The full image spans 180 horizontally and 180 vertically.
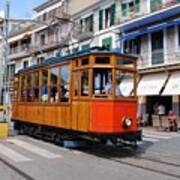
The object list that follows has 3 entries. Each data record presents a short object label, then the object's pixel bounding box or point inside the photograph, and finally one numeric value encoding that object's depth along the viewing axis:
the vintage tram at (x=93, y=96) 14.06
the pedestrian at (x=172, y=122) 24.80
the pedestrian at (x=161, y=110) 28.39
